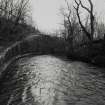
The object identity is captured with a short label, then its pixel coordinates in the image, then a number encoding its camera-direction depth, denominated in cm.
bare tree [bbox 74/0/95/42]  3170
